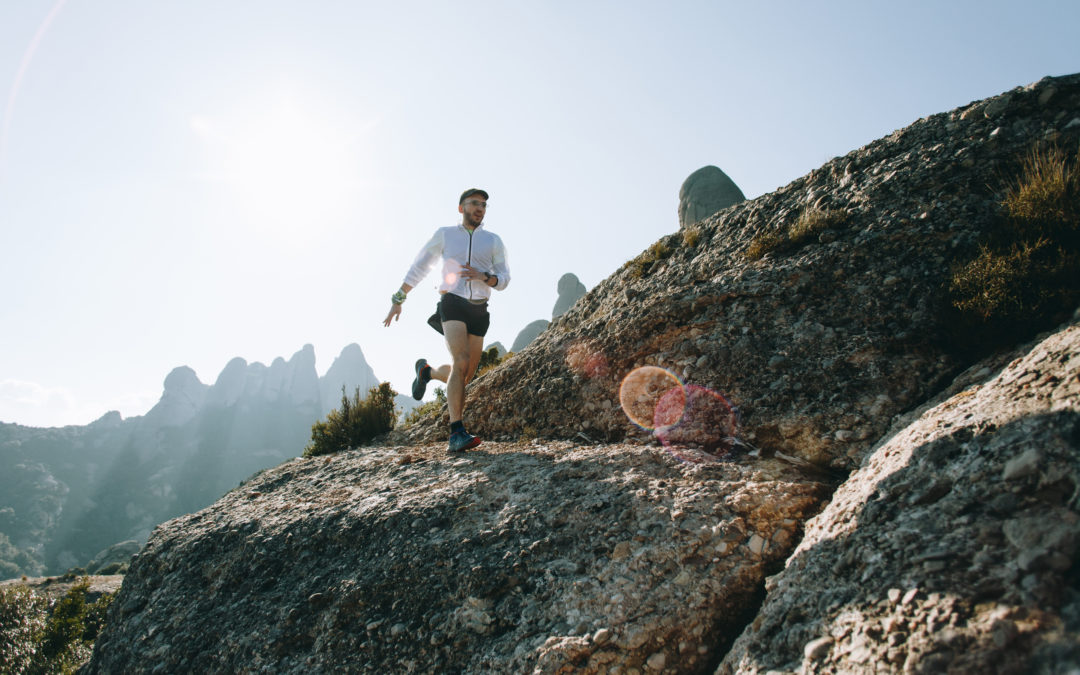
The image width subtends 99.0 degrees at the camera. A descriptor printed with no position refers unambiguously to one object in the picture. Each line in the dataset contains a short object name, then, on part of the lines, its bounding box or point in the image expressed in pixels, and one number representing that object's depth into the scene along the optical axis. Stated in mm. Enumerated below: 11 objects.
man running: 5348
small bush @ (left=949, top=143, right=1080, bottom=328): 3107
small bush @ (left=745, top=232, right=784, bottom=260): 5148
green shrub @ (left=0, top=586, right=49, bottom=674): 6105
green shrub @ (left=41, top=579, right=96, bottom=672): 6340
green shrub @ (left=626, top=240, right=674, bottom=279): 6777
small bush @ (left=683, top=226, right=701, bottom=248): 6414
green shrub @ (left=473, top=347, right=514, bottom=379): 8090
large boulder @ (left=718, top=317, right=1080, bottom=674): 1454
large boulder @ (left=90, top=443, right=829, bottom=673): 2520
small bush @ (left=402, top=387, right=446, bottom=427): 7156
